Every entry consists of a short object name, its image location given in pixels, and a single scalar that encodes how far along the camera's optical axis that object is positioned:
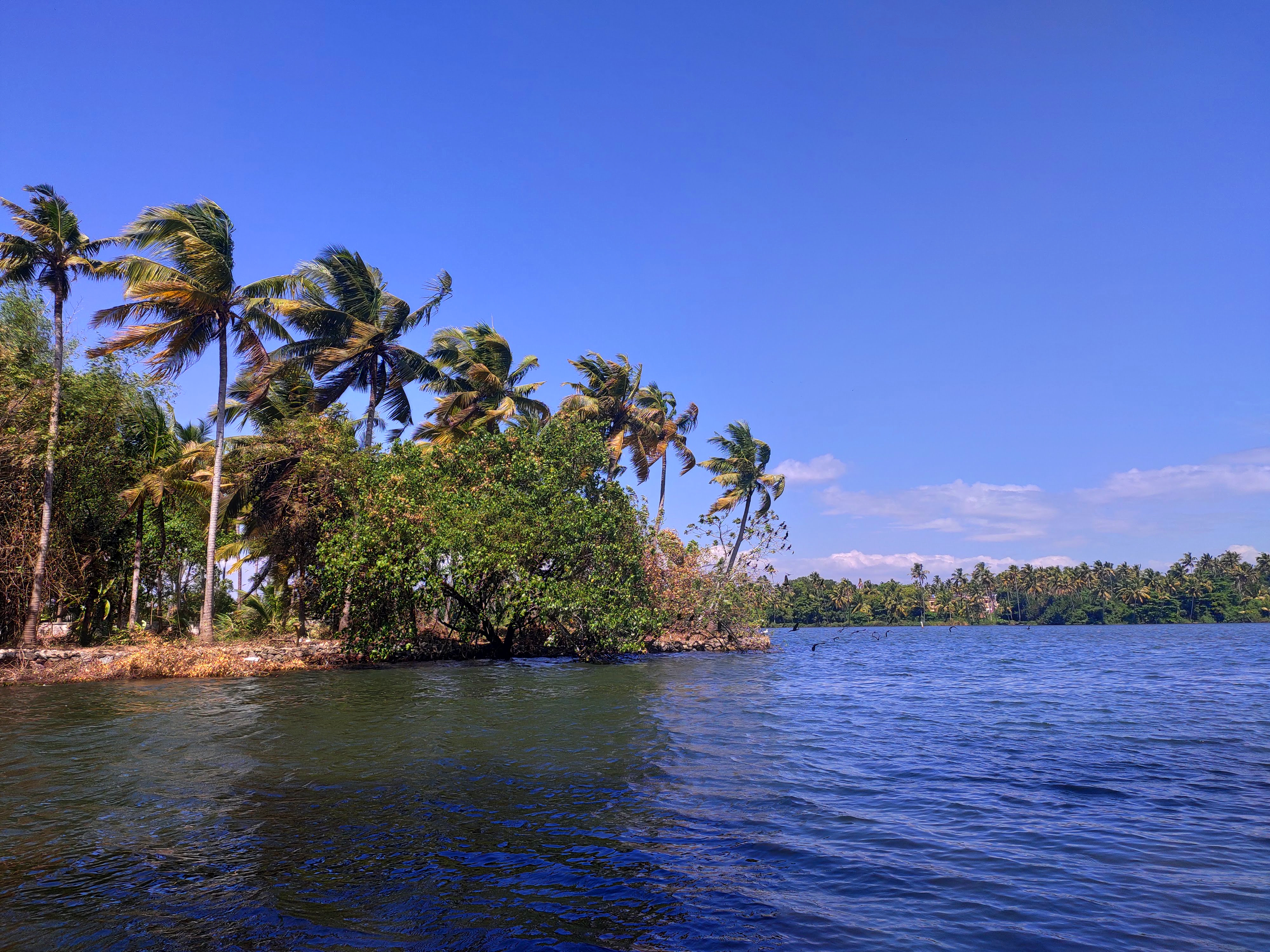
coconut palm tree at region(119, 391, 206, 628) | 26.84
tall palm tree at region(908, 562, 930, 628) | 130.62
